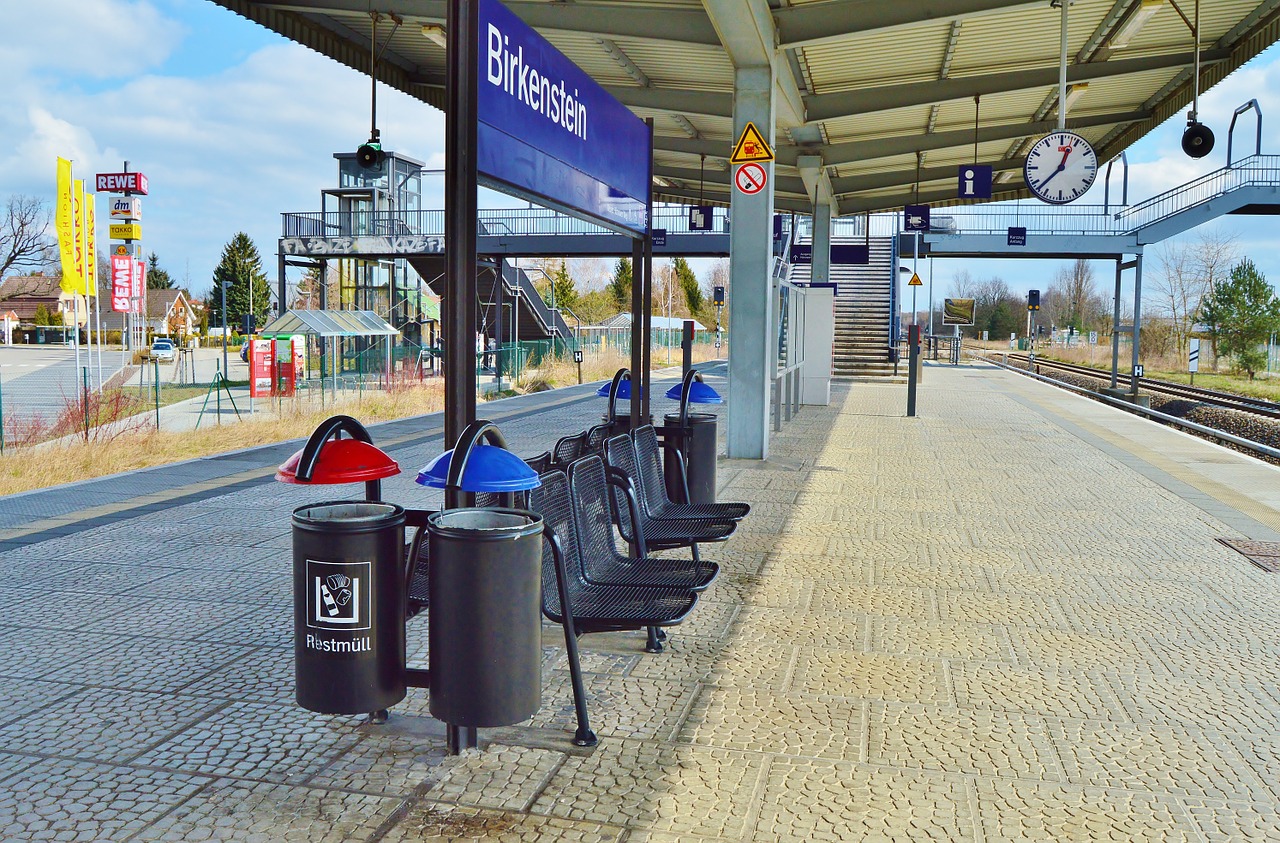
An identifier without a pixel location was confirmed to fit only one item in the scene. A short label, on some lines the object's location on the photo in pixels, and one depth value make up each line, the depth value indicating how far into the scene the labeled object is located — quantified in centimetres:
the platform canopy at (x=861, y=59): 1084
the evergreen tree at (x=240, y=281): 9094
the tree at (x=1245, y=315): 4050
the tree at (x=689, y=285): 8456
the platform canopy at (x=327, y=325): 2258
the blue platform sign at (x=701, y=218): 3064
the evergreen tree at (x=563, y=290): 6575
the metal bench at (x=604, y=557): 478
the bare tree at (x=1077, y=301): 8781
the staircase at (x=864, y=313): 3180
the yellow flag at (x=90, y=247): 1775
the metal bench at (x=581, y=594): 418
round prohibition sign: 1183
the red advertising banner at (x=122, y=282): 2258
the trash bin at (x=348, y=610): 359
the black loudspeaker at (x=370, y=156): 1245
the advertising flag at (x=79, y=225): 1722
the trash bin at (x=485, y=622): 355
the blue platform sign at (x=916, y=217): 2728
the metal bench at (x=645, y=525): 524
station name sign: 456
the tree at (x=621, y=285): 7738
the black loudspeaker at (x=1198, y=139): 1320
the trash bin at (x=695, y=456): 681
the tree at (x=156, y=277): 10238
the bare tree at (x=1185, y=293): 5119
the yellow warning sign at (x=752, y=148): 1142
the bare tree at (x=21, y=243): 3653
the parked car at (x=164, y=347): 5447
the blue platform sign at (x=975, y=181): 1939
